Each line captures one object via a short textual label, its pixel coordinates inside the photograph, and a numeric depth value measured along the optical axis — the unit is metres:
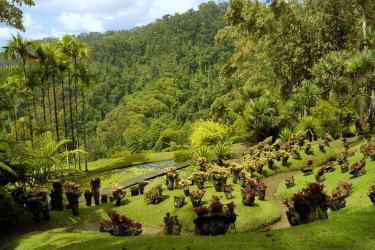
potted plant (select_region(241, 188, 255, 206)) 12.75
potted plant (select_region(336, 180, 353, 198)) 11.85
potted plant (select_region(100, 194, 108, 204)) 15.42
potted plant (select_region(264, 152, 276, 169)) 17.95
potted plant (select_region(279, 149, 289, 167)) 18.42
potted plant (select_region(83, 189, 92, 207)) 15.34
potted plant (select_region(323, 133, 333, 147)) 20.16
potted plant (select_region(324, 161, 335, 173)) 15.98
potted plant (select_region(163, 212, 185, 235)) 10.03
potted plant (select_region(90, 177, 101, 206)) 15.08
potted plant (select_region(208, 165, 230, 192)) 14.76
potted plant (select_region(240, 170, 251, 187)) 14.99
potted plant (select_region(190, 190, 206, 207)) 12.92
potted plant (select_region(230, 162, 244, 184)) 15.93
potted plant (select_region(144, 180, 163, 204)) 14.16
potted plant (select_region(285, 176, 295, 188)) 15.37
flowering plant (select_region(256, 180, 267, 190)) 13.52
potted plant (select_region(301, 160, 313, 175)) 16.42
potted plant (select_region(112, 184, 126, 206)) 14.54
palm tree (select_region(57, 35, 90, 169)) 28.38
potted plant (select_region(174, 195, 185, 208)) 13.27
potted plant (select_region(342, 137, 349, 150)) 18.80
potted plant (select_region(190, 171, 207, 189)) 15.21
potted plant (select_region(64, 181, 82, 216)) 13.74
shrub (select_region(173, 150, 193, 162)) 24.81
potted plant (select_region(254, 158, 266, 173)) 17.65
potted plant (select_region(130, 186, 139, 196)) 15.92
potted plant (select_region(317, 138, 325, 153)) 19.69
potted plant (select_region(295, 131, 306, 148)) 20.84
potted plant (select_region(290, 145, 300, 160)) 19.17
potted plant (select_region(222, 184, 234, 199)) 13.56
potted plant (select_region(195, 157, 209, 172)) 17.67
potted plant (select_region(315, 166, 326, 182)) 14.96
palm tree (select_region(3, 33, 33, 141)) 25.86
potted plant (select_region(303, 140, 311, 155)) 19.34
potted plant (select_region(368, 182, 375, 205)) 9.54
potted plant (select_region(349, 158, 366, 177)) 13.95
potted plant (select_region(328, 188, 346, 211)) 10.70
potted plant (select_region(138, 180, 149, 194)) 16.14
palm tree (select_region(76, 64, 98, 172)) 29.57
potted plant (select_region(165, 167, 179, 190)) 15.43
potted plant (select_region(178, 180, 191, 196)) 14.12
